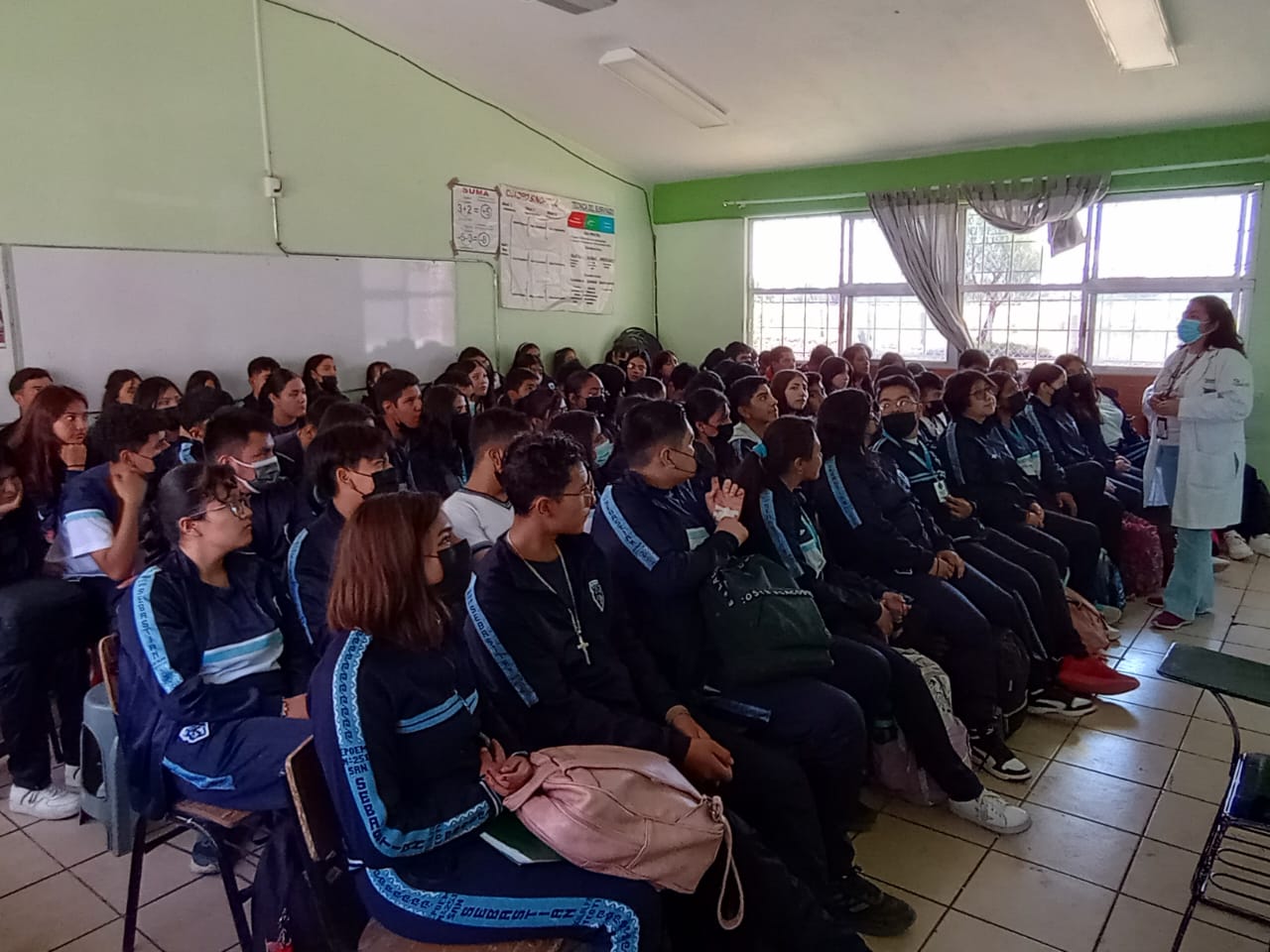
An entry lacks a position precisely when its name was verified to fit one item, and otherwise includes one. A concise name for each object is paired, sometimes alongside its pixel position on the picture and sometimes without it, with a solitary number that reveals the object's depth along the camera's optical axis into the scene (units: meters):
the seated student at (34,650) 2.51
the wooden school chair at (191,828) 1.82
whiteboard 4.48
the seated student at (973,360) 5.28
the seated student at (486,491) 2.50
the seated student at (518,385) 4.90
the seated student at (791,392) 4.21
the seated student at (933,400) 4.32
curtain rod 5.73
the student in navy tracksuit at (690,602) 2.15
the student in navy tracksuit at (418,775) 1.42
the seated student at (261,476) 2.60
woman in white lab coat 3.80
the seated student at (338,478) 2.18
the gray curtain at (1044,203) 6.17
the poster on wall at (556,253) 6.90
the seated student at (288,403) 4.38
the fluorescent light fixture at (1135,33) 4.27
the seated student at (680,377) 5.73
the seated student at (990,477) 3.71
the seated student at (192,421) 3.11
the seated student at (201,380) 4.72
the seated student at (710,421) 3.29
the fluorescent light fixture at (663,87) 5.41
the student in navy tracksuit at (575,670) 1.73
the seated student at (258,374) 4.87
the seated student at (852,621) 2.42
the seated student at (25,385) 4.13
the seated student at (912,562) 2.81
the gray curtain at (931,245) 6.79
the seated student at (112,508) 2.56
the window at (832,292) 7.35
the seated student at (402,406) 3.76
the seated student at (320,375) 5.24
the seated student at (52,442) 2.85
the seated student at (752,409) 3.47
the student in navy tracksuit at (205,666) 1.81
